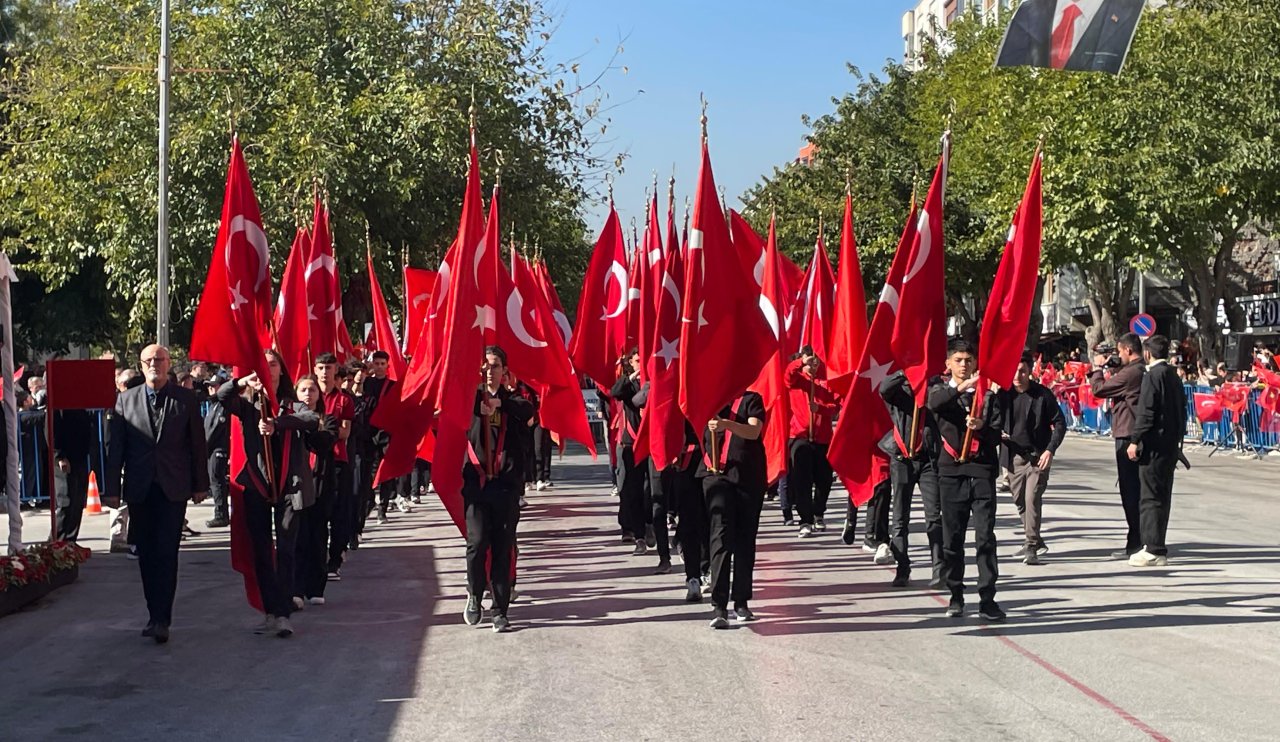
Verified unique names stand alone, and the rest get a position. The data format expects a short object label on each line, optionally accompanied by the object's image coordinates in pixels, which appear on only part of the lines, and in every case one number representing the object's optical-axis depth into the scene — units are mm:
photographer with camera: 13180
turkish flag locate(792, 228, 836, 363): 16328
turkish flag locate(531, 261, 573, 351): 20550
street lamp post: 23484
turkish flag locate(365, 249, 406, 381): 19016
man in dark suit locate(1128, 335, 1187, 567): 12680
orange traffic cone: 19109
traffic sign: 36625
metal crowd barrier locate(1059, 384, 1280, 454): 27422
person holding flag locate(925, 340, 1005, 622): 10078
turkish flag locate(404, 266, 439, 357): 18891
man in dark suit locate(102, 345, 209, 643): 9750
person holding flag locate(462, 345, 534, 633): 10180
